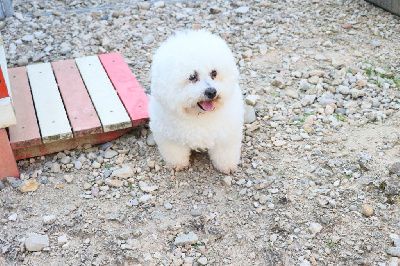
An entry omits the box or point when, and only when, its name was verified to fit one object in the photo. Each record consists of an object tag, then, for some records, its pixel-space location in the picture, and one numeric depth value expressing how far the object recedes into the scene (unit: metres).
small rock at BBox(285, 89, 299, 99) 3.10
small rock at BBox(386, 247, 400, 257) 2.13
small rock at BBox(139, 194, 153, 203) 2.46
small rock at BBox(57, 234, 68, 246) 2.26
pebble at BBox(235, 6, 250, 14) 4.05
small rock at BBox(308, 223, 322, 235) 2.25
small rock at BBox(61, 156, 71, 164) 2.70
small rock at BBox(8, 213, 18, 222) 2.38
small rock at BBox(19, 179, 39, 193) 2.53
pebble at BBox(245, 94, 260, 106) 3.02
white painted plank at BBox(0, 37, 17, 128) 2.41
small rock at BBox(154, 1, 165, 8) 4.17
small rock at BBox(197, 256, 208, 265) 2.15
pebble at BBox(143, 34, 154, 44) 3.71
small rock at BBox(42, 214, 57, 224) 2.36
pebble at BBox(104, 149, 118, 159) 2.73
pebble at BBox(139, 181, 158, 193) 2.51
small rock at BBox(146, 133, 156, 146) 2.77
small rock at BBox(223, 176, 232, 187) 2.51
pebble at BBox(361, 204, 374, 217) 2.29
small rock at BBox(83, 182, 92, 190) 2.55
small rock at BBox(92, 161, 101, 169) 2.67
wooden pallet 2.66
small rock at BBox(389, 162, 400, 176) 2.47
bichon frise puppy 2.19
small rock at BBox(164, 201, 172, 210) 2.41
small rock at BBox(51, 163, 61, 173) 2.66
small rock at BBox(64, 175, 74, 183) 2.60
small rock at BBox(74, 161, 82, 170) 2.67
